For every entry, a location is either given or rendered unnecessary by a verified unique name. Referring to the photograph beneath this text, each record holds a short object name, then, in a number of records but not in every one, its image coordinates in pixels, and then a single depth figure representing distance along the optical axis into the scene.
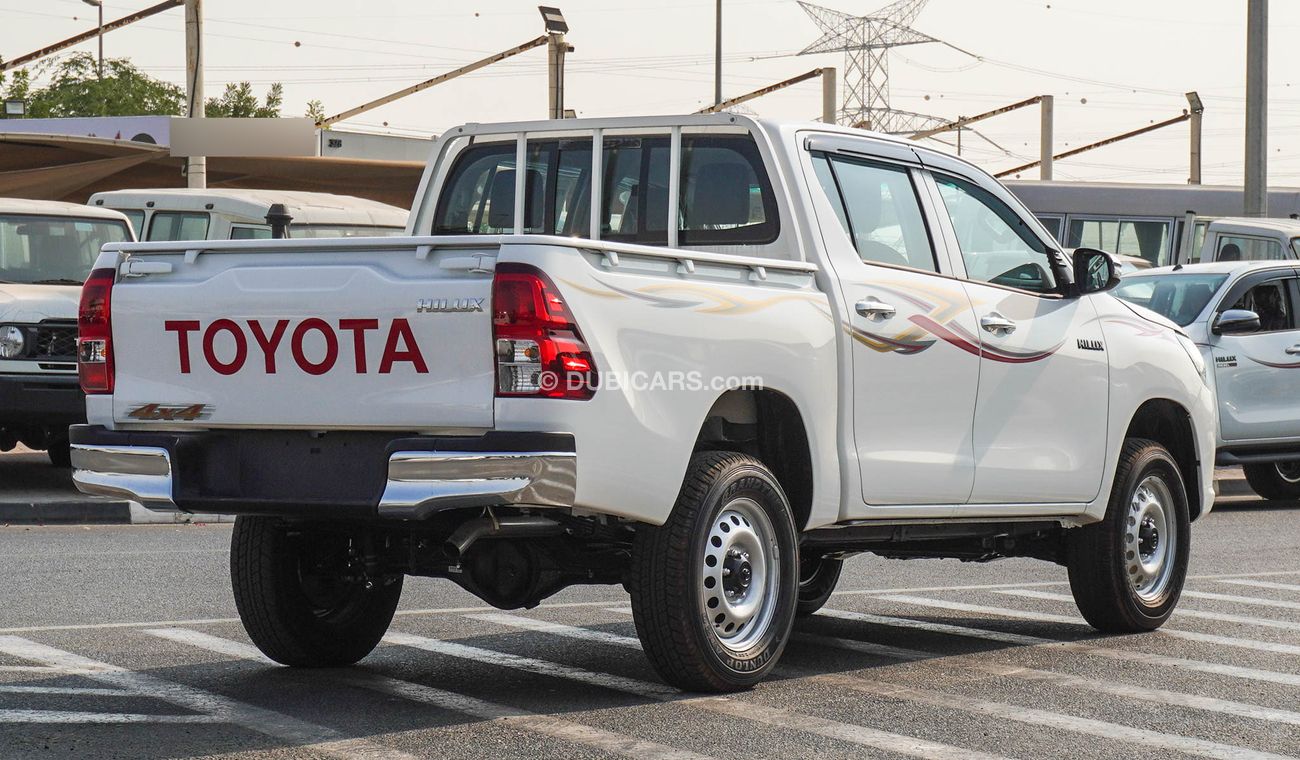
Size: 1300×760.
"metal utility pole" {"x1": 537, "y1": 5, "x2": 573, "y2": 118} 34.19
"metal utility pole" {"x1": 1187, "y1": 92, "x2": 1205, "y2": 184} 55.12
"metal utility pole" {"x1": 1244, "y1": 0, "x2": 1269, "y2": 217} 22.21
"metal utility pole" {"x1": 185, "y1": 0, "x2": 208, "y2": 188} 25.72
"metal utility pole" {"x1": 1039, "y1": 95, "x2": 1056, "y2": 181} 55.41
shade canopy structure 26.91
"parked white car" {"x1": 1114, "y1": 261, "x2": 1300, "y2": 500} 15.12
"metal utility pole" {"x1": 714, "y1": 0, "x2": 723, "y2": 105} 43.28
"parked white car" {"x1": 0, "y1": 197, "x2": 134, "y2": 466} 14.23
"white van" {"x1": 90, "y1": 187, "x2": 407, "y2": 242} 17.41
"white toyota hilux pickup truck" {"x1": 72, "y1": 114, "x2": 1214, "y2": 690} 5.85
